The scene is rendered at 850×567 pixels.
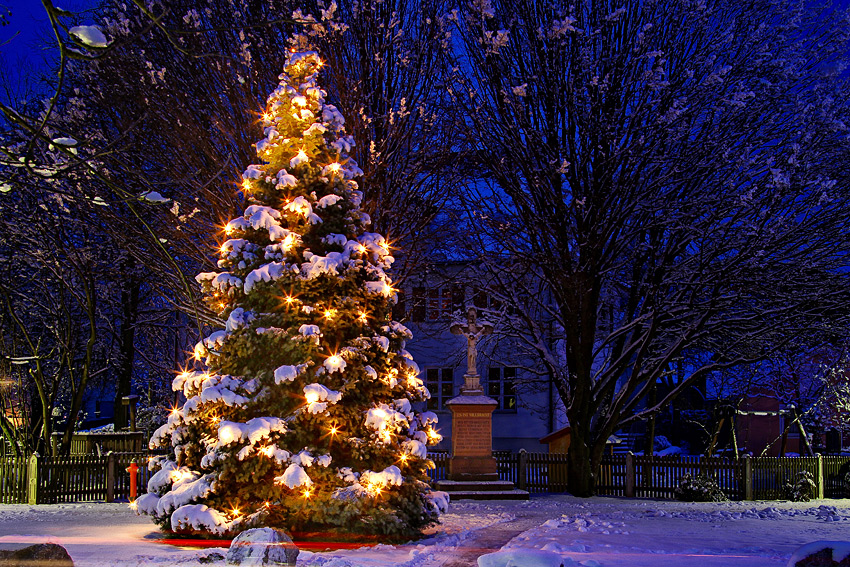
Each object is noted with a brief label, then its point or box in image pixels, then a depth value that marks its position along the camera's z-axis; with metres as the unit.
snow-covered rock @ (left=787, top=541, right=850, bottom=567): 6.33
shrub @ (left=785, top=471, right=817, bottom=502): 19.41
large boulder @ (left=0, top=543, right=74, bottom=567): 6.89
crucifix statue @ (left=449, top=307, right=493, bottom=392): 20.08
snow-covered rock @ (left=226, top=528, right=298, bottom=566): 7.90
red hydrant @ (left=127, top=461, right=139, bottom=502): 18.30
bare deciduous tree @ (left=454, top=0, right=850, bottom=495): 17.52
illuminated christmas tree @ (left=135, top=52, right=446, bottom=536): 10.80
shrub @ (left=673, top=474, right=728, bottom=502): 19.17
